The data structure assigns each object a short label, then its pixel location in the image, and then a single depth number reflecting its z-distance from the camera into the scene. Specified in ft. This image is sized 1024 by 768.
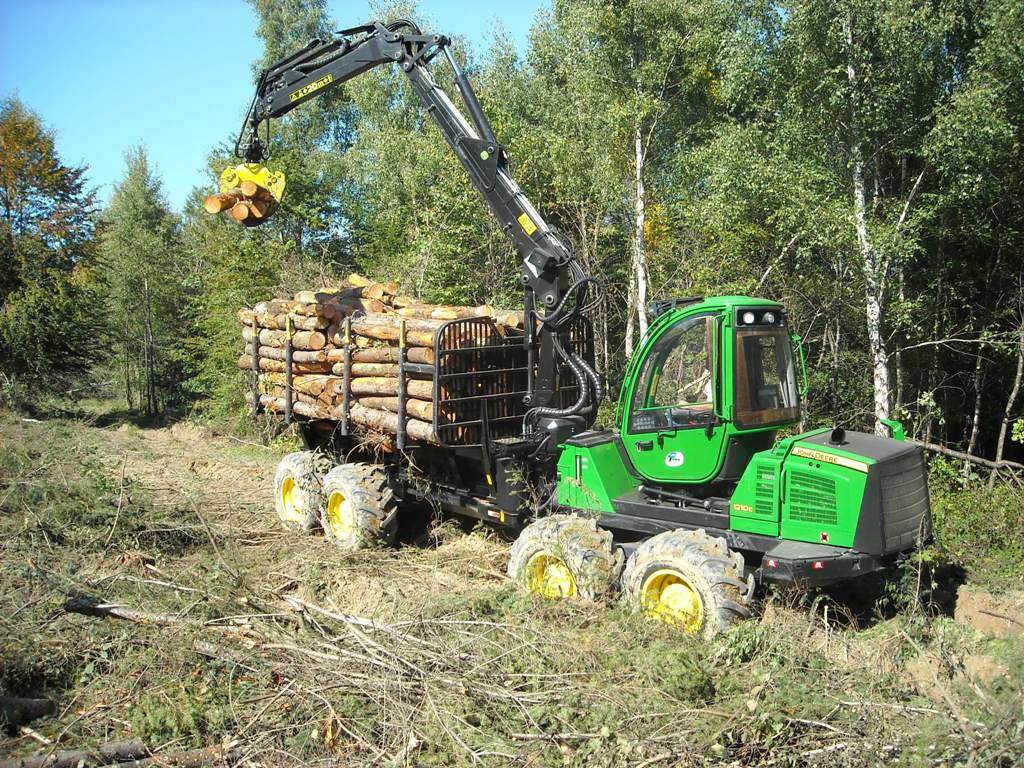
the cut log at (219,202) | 27.48
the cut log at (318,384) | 28.67
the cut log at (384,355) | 24.76
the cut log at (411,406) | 24.72
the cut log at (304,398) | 29.48
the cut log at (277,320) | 29.37
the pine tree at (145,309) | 87.71
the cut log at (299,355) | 29.53
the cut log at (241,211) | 27.89
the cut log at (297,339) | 29.48
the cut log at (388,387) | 24.92
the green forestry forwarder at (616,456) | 18.53
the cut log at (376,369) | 26.25
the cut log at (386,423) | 24.82
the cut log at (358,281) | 34.36
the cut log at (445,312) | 27.30
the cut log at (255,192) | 27.99
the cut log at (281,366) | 30.07
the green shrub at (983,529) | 24.98
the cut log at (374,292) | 30.27
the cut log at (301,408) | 29.66
